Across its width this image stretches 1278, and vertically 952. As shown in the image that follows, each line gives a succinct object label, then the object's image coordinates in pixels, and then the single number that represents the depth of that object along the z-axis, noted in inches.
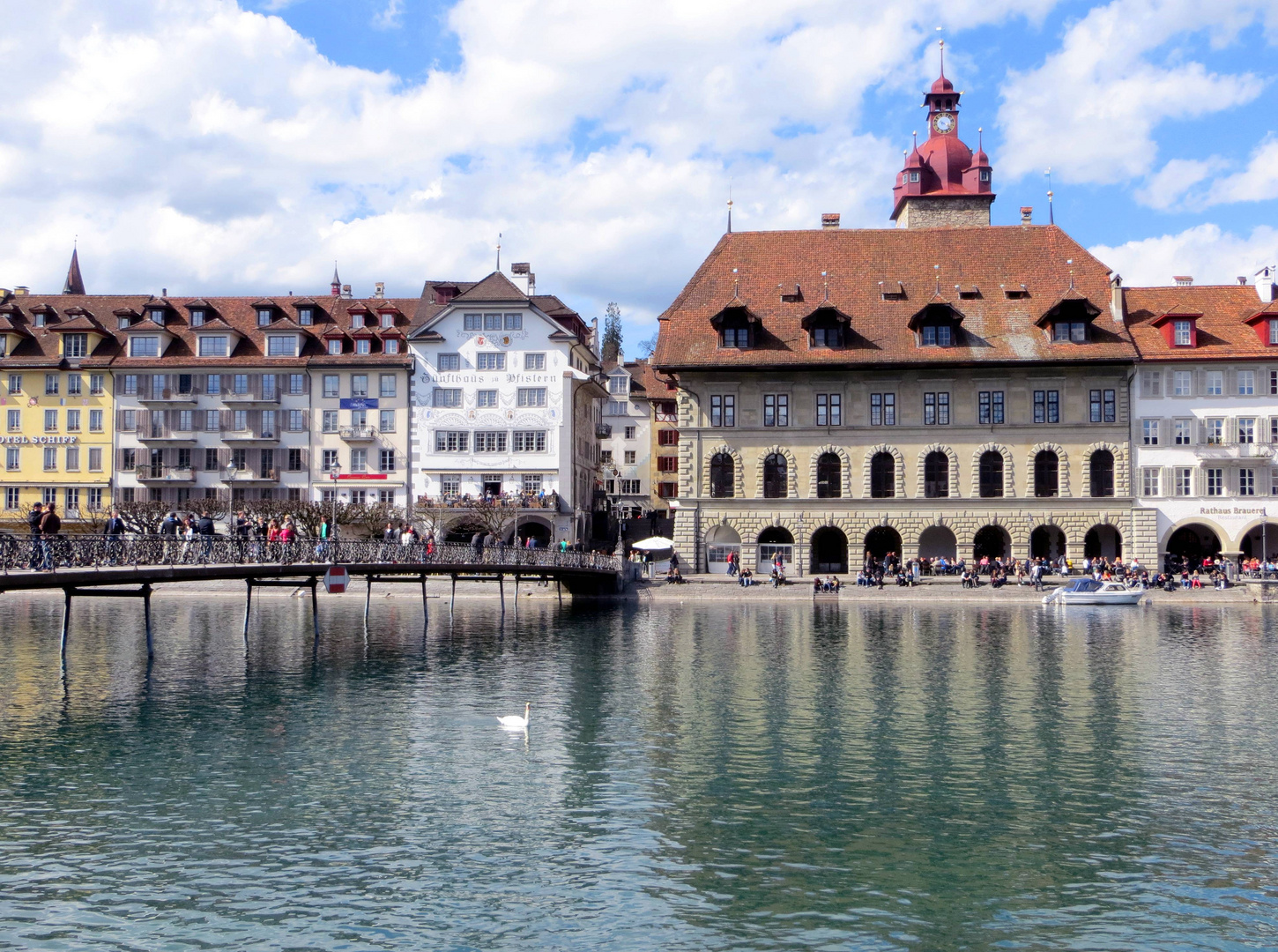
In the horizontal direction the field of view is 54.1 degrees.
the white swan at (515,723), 1148.5
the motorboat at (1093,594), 2534.4
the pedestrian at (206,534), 1611.7
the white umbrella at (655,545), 2910.9
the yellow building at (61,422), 3309.5
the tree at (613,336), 6220.5
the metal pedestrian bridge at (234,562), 1328.7
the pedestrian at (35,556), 1323.8
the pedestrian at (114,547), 1434.5
